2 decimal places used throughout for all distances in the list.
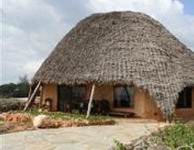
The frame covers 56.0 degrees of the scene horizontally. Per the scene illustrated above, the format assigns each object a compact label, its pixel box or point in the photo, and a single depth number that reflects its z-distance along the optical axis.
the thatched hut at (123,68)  7.59
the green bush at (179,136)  3.34
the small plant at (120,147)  3.61
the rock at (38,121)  6.27
